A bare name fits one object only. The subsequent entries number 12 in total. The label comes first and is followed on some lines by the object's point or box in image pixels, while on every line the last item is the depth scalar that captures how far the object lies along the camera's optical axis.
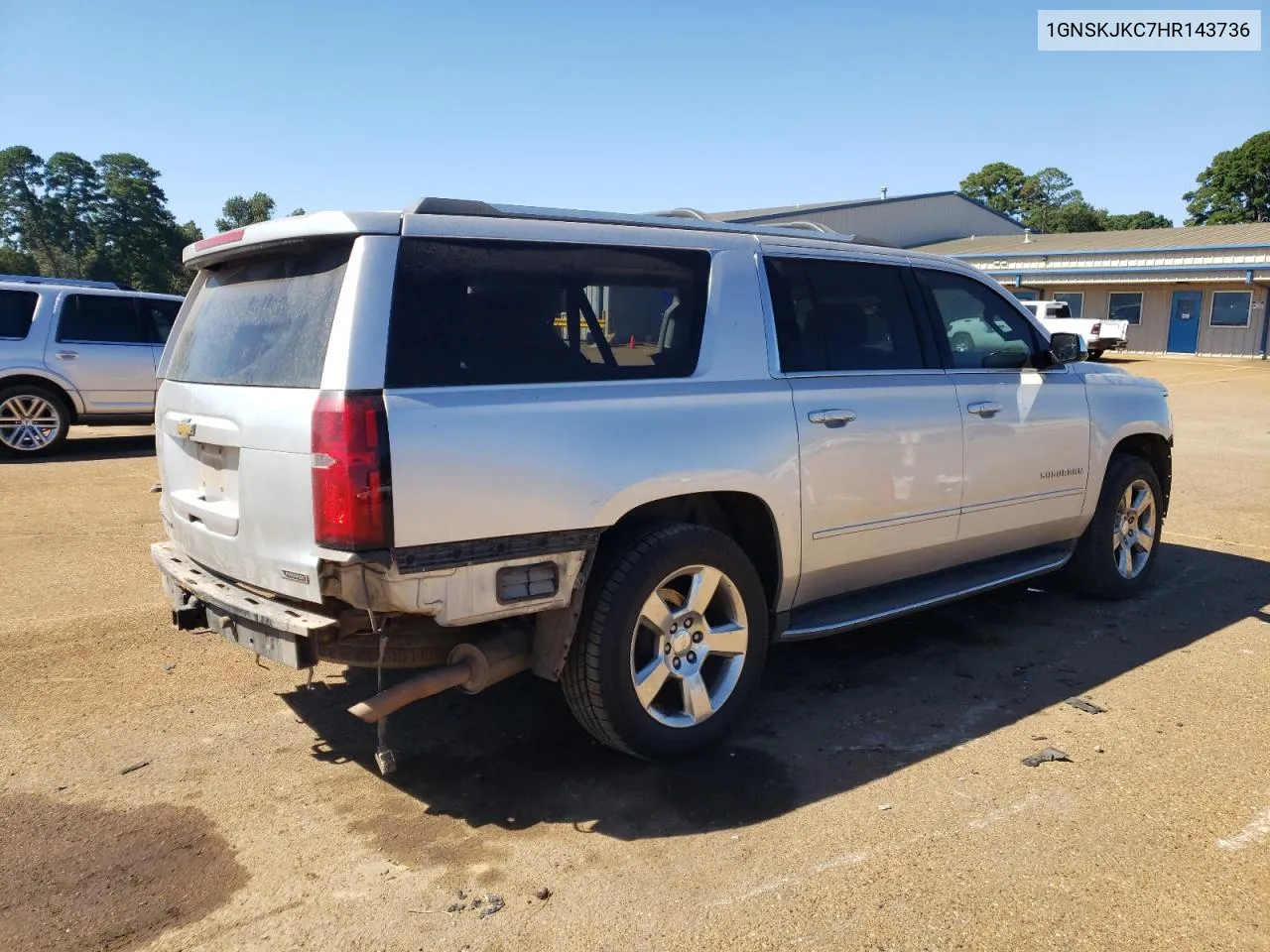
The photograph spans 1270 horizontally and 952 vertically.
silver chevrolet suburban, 3.06
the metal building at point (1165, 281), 32.25
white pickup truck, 29.09
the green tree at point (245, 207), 82.75
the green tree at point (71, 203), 72.88
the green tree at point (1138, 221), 75.81
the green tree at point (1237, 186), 67.12
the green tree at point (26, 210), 72.69
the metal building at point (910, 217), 41.88
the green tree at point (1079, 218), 74.56
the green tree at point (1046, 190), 87.25
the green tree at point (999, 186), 88.50
